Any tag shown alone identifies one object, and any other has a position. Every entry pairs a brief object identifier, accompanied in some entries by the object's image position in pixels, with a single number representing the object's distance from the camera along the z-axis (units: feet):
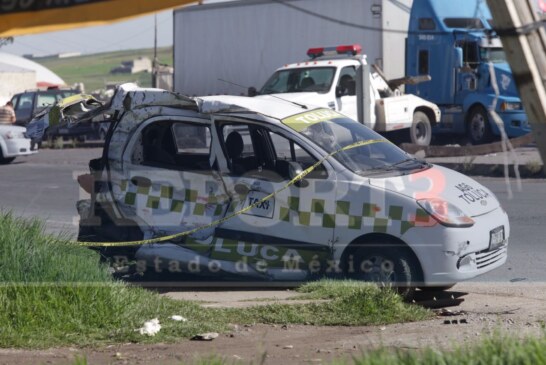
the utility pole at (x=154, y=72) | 220.23
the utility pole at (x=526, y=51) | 31.37
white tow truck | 131.56
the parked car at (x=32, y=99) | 205.26
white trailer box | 159.63
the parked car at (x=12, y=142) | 152.25
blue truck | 154.81
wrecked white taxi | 54.70
